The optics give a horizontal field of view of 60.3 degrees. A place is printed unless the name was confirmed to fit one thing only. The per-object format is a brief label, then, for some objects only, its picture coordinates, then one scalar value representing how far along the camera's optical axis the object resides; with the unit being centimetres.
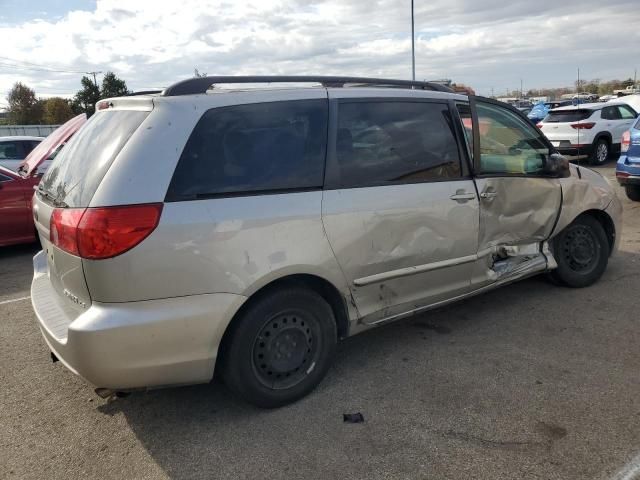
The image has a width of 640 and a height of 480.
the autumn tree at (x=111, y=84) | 5617
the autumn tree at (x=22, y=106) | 6706
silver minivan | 266
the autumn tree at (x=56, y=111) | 6438
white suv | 1479
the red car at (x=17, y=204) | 724
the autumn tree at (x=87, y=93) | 5731
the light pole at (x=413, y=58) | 1827
